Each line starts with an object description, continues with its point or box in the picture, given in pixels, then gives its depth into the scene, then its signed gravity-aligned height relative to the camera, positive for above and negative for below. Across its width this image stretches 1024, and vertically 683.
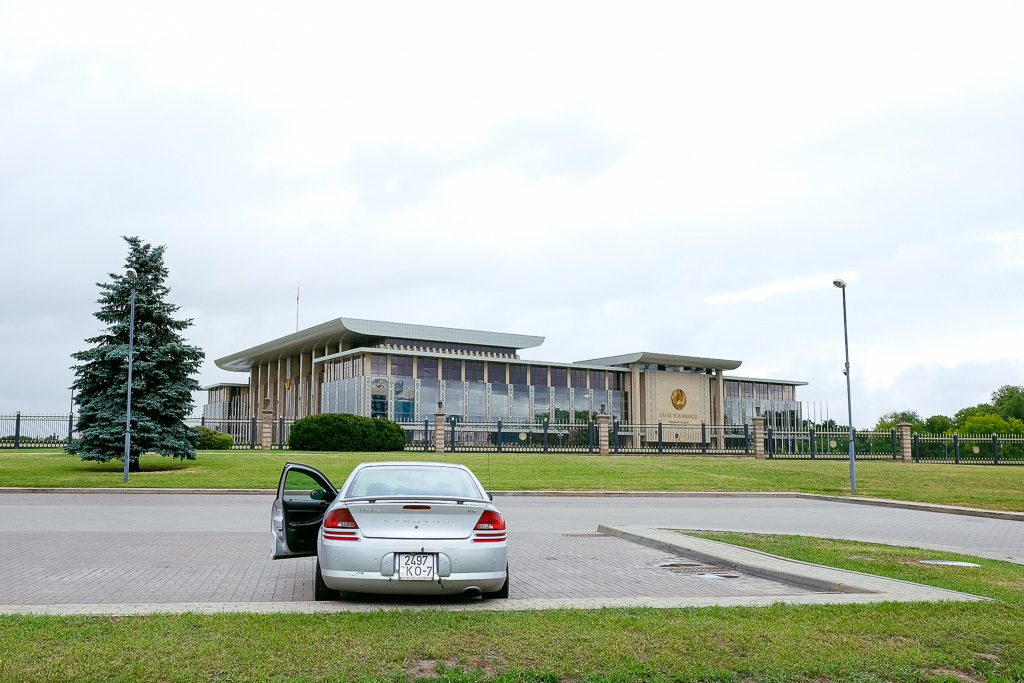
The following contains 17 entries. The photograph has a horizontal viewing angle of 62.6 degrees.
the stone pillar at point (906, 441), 47.46 -0.67
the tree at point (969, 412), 95.94 +1.98
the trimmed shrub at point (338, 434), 43.34 -0.09
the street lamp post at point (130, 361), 26.23 +2.33
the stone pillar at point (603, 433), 45.06 -0.14
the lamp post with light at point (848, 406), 27.30 +0.80
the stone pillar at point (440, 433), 44.94 -0.06
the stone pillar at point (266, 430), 47.31 +0.16
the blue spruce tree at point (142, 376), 30.22 +2.13
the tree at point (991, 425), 78.81 +0.34
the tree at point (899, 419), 99.62 +1.31
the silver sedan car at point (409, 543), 7.41 -0.99
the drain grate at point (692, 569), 10.60 -1.76
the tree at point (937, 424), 96.12 +0.57
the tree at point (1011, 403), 92.12 +2.83
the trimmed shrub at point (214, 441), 45.09 -0.43
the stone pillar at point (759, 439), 45.72 -0.49
